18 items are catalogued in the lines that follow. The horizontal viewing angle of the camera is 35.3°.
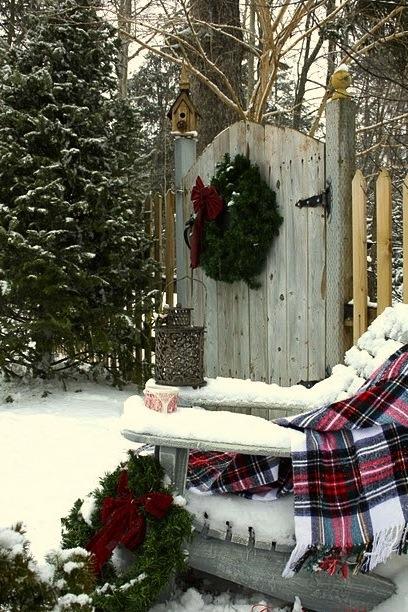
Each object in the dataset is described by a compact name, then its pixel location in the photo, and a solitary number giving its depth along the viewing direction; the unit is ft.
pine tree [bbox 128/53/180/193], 62.18
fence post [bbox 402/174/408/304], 10.75
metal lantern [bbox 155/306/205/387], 9.95
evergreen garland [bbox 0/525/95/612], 3.86
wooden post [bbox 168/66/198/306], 17.35
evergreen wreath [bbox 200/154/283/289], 13.98
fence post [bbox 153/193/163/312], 18.20
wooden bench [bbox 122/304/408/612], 6.69
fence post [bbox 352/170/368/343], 11.73
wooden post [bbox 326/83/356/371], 12.34
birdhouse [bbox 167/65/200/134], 17.54
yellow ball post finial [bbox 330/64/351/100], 12.28
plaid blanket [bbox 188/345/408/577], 6.42
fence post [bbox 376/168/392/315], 11.02
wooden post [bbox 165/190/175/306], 17.99
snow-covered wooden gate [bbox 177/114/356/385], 13.05
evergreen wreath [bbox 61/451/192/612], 6.44
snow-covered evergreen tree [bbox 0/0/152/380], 16.55
